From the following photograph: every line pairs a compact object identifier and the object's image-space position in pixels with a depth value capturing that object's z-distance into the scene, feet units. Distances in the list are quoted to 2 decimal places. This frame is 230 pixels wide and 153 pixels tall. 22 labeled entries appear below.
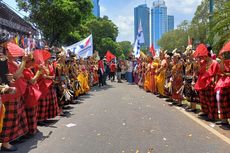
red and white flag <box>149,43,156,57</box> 34.89
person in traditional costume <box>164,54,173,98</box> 23.10
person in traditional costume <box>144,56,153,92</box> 31.48
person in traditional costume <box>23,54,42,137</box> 13.24
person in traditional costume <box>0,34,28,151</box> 11.40
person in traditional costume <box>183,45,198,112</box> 18.71
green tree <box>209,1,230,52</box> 29.55
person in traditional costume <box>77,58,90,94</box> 28.52
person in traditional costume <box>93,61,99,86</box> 41.20
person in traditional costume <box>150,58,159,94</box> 29.02
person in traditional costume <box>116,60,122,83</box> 49.48
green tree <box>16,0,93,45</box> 42.77
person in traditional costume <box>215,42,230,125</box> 14.28
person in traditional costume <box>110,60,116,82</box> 51.80
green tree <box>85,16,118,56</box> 123.67
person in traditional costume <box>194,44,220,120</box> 15.50
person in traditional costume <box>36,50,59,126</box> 15.38
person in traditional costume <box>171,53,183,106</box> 20.77
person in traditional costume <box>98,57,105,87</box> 40.80
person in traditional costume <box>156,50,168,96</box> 25.97
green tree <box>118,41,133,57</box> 194.82
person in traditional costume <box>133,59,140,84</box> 41.70
